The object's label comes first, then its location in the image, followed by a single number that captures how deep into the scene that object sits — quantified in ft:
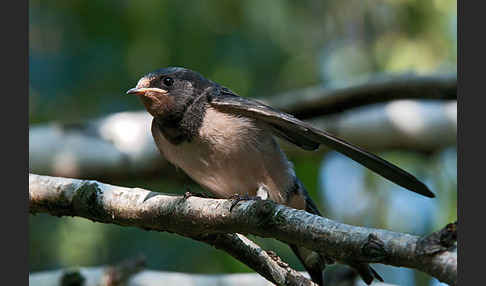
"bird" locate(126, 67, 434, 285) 17.93
